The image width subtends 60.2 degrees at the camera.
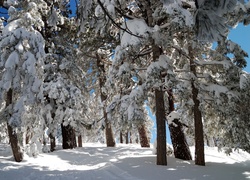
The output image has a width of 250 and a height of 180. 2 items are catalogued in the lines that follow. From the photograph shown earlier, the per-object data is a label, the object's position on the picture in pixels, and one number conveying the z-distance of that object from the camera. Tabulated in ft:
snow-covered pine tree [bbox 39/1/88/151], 40.40
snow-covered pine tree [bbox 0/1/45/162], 27.09
